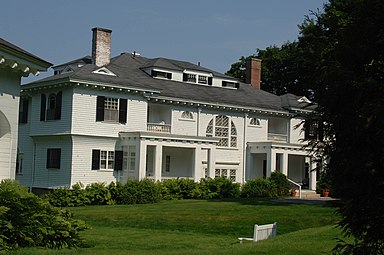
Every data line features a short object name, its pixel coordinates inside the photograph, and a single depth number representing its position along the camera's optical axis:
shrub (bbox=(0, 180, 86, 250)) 11.80
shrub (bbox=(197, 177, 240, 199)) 39.91
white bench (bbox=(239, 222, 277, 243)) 15.86
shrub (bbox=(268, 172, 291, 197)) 43.09
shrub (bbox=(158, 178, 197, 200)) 37.91
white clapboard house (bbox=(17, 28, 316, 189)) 37.47
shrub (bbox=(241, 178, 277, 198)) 41.44
